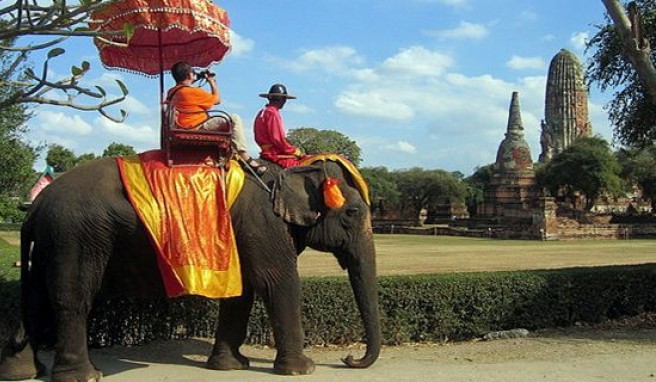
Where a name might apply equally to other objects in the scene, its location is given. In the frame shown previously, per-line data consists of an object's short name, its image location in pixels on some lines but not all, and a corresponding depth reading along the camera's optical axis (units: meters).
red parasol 7.79
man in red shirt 7.98
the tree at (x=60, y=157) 75.55
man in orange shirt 7.46
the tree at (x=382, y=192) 79.62
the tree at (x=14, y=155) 26.25
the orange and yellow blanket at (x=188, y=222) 7.01
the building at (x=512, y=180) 69.56
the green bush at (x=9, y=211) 19.89
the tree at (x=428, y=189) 79.62
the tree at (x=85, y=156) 74.89
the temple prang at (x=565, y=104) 87.31
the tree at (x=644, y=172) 68.75
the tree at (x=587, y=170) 63.88
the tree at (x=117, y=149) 67.32
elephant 6.96
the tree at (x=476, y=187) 86.69
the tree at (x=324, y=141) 74.48
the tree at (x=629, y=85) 14.27
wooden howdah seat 7.25
